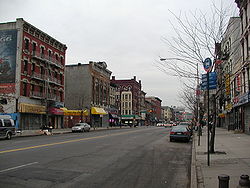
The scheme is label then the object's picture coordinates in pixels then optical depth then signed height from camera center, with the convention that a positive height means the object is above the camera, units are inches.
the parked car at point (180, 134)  874.8 -66.2
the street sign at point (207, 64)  403.5 +73.5
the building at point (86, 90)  2379.4 +215.5
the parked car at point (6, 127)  921.5 -47.2
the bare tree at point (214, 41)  545.3 +149.4
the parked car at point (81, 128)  1574.8 -84.4
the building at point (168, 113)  7018.7 +10.0
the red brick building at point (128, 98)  3890.3 +221.7
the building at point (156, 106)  5328.7 +156.6
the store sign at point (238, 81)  1222.4 +153.8
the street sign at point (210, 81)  407.0 +48.9
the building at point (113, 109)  2972.4 +50.0
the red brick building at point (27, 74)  1475.1 +229.0
